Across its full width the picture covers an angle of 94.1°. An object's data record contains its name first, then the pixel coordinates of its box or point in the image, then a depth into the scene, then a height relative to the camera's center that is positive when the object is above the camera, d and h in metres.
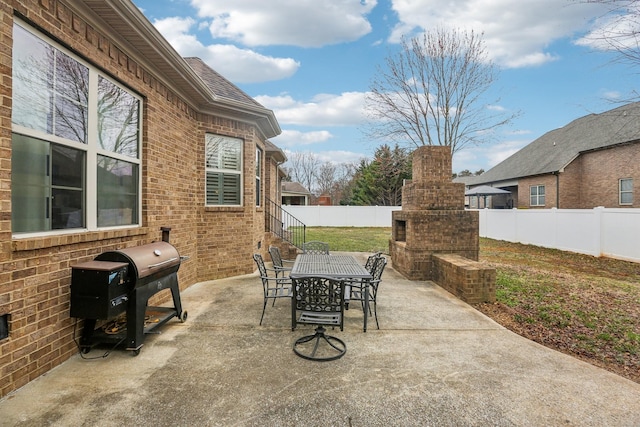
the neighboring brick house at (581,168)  15.52 +2.69
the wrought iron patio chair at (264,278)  4.49 -0.99
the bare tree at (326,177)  50.34 +6.01
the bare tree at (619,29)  4.76 +3.04
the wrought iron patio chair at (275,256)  5.82 -0.86
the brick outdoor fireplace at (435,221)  7.14 -0.20
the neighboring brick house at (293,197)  34.47 +1.88
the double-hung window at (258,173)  8.68 +1.16
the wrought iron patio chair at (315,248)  7.22 -0.87
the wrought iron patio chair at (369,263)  5.53 -0.96
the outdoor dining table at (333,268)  4.11 -0.88
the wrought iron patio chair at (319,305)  3.45 -1.11
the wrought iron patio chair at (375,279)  4.44 -1.02
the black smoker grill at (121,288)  3.04 -0.83
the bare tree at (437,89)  14.08 +6.30
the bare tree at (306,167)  50.41 +7.70
